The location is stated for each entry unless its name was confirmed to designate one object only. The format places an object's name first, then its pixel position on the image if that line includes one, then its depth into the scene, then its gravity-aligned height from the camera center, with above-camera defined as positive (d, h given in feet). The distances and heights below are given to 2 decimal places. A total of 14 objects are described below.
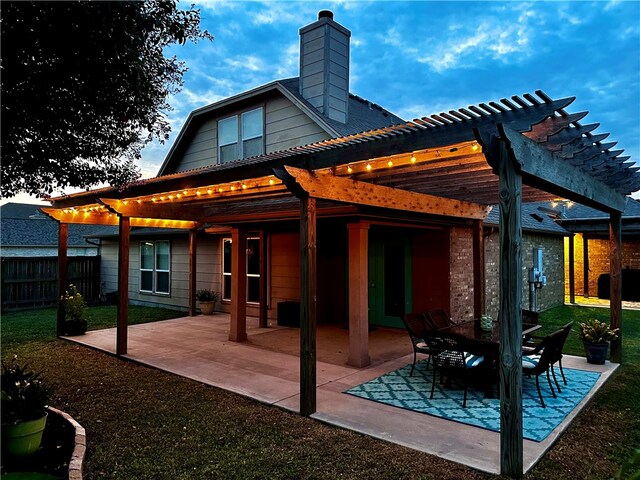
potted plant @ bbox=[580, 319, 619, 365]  20.84 -4.37
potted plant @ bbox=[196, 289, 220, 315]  38.65 -4.32
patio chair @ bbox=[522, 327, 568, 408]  15.30 -3.96
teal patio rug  13.99 -5.72
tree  10.12 +4.82
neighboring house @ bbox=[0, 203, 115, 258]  58.85 +2.62
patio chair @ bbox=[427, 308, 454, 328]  21.51 -3.40
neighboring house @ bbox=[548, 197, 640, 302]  44.78 +0.48
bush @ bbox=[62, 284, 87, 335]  28.73 -4.17
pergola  10.47 +3.04
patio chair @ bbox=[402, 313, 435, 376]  18.89 -3.54
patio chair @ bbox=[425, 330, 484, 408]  15.98 -4.08
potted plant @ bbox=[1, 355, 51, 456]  10.48 -4.25
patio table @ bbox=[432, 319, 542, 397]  15.89 -3.54
